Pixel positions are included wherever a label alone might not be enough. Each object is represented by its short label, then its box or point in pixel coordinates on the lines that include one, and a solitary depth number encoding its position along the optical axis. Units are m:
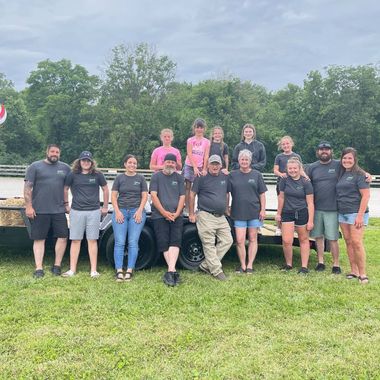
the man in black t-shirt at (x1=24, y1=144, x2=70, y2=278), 5.25
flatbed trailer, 5.41
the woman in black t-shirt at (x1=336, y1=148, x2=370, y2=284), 5.14
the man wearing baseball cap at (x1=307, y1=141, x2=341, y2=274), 5.46
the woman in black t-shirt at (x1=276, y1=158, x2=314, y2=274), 5.47
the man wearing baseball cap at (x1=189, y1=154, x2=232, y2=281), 5.36
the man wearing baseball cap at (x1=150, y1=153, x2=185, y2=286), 5.20
